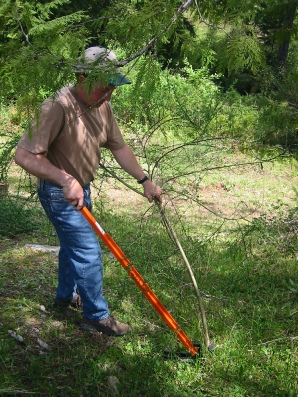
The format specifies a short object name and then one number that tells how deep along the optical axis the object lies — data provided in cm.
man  289
